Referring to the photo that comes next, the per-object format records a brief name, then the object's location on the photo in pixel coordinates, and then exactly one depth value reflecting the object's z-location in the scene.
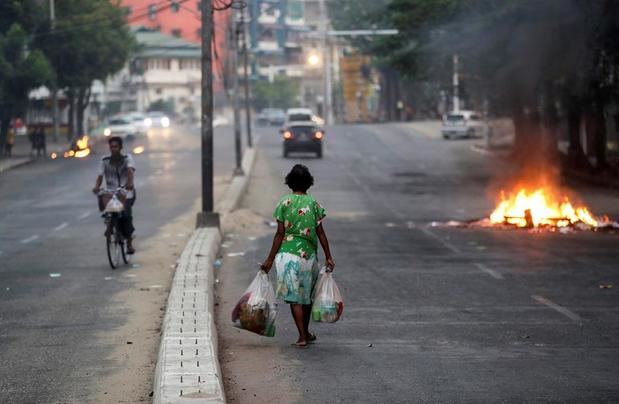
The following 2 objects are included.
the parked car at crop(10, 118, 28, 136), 96.06
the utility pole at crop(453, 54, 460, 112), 49.75
